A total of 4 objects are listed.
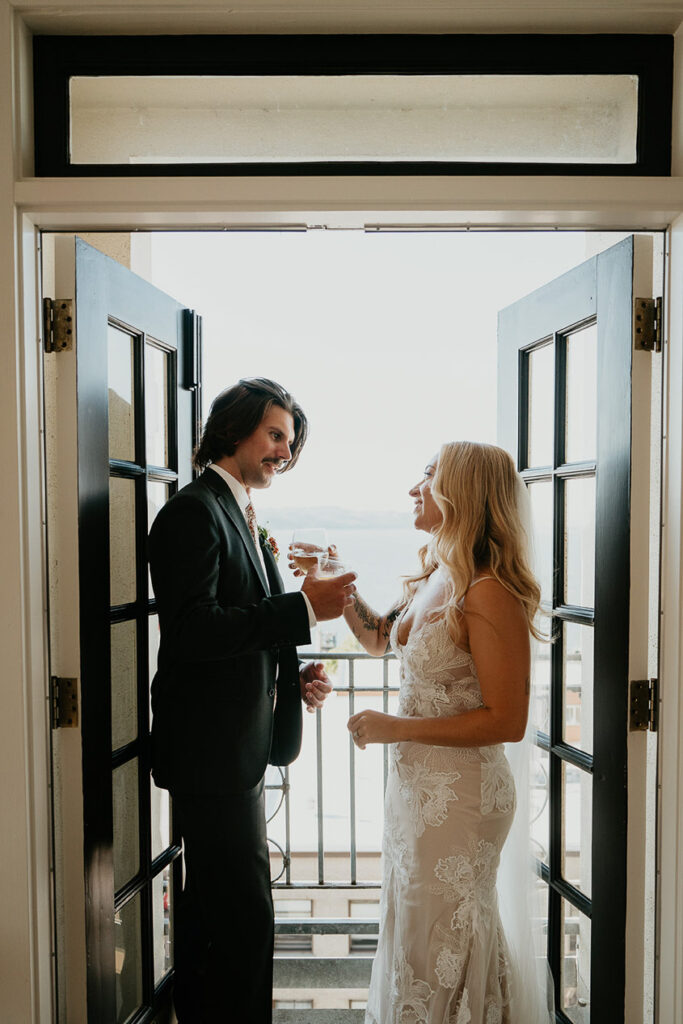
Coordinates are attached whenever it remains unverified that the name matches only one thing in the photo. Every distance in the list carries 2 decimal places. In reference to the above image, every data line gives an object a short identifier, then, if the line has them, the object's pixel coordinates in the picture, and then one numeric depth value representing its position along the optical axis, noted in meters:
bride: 1.70
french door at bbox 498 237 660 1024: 1.68
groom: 1.76
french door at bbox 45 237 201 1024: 1.66
